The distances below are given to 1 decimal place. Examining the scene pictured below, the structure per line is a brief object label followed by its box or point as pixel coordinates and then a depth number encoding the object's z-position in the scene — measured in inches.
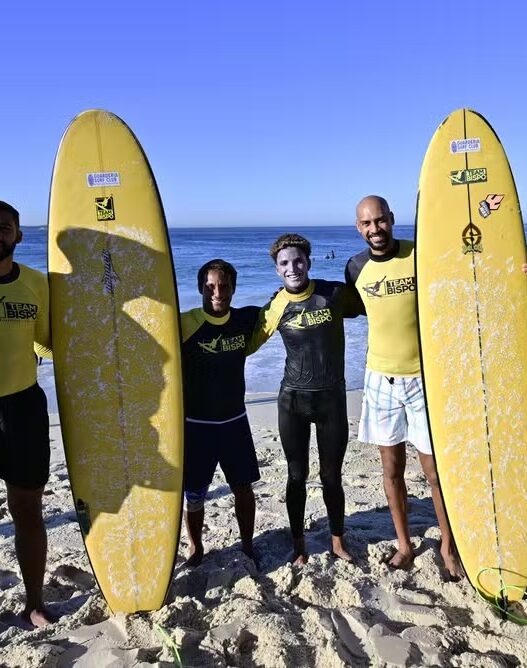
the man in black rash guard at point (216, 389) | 112.3
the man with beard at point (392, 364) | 111.2
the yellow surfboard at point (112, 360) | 112.3
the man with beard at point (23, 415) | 96.7
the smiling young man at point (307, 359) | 111.0
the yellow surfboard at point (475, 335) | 110.2
